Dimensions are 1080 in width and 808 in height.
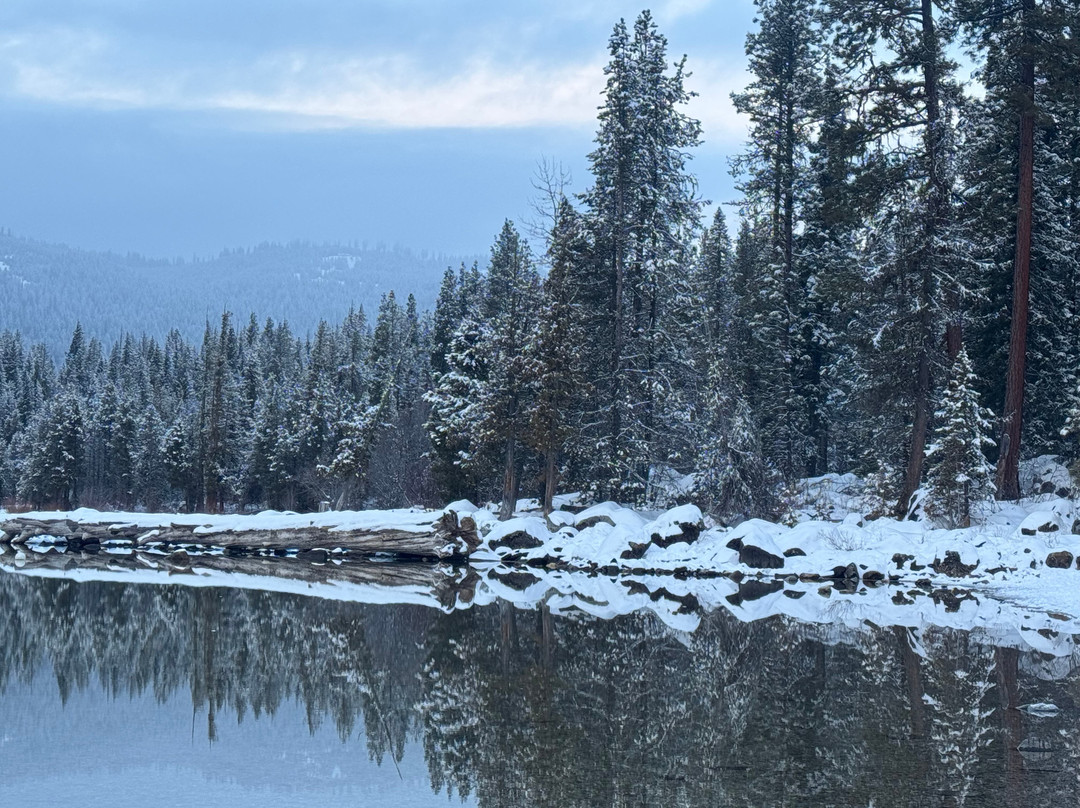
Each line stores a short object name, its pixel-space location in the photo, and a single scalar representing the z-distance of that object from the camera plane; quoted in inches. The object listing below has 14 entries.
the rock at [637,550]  1170.0
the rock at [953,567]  950.4
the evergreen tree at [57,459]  3065.9
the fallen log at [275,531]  1296.8
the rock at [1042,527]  962.7
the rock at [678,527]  1180.5
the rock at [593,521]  1267.2
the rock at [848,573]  1007.0
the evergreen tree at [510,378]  1368.1
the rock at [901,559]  1001.5
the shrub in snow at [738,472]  1305.4
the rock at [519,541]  1272.4
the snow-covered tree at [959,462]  1032.8
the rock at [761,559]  1080.3
